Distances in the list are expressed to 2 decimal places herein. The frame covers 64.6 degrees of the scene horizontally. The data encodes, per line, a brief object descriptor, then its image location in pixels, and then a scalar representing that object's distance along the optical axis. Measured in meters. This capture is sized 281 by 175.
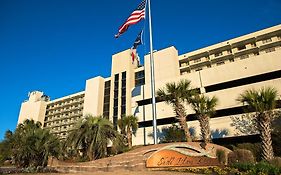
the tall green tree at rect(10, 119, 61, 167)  20.58
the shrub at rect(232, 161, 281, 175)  10.94
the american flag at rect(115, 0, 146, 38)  24.44
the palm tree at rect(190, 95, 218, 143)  23.47
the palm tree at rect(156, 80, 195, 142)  24.73
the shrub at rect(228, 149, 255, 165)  15.62
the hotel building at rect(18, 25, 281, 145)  33.94
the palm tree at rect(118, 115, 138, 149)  39.94
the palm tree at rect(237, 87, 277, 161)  19.27
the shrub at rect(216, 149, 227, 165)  16.44
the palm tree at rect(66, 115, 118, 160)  23.11
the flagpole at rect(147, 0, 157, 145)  20.16
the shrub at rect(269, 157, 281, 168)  14.49
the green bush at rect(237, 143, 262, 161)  23.56
